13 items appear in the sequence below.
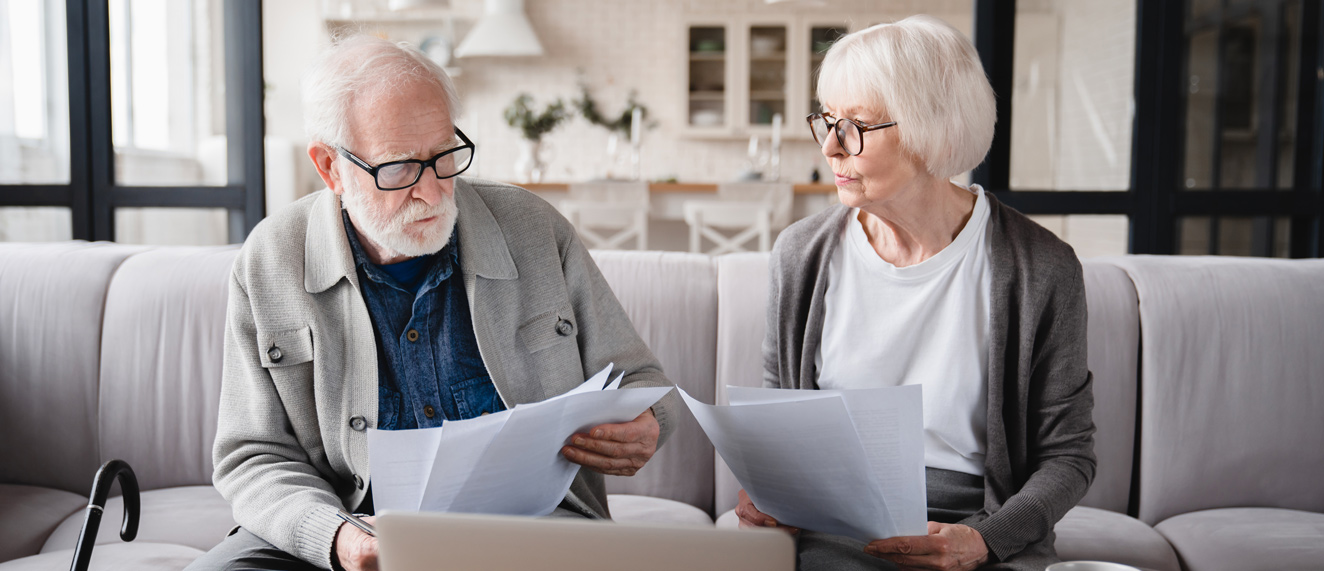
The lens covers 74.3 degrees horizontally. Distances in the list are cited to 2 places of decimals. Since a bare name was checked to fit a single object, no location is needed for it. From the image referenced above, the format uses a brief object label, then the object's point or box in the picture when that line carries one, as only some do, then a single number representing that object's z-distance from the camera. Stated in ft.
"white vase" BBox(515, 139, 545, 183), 20.25
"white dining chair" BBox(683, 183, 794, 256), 16.52
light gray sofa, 5.34
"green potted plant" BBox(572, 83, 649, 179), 21.70
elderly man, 3.74
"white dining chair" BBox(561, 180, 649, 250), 16.63
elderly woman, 3.87
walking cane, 3.29
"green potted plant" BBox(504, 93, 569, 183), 19.75
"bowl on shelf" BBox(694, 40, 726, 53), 23.68
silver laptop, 1.94
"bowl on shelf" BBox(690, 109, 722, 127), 23.82
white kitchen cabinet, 23.31
